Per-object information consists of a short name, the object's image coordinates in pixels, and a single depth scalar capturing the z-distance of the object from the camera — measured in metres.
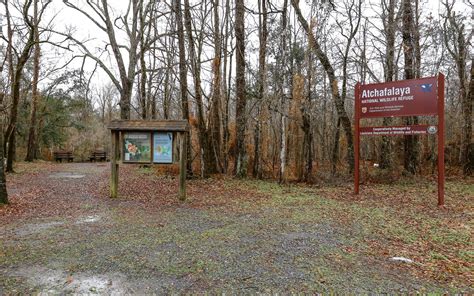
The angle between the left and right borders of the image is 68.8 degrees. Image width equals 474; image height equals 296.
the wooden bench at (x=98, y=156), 26.33
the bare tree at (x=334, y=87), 12.46
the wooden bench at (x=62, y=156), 25.23
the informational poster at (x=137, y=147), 8.20
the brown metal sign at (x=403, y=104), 7.70
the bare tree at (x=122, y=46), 13.12
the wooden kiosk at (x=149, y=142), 8.05
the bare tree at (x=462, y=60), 13.45
